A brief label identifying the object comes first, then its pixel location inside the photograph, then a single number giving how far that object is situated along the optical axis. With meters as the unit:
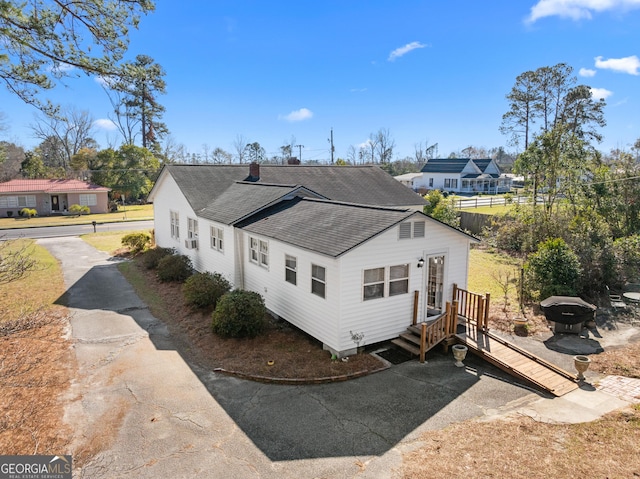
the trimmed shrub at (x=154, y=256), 20.58
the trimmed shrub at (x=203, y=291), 14.16
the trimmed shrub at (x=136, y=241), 24.55
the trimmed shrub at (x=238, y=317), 11.56
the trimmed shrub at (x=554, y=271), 14.62
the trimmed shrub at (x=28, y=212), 41.50
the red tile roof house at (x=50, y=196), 42.06
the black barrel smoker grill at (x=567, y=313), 11.94
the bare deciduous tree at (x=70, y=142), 64.81
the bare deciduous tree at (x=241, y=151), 90.99
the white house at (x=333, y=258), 10.34
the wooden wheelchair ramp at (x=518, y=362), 9.09
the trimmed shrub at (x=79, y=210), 43.47
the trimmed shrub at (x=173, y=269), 18.02
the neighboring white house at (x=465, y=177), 66.38
